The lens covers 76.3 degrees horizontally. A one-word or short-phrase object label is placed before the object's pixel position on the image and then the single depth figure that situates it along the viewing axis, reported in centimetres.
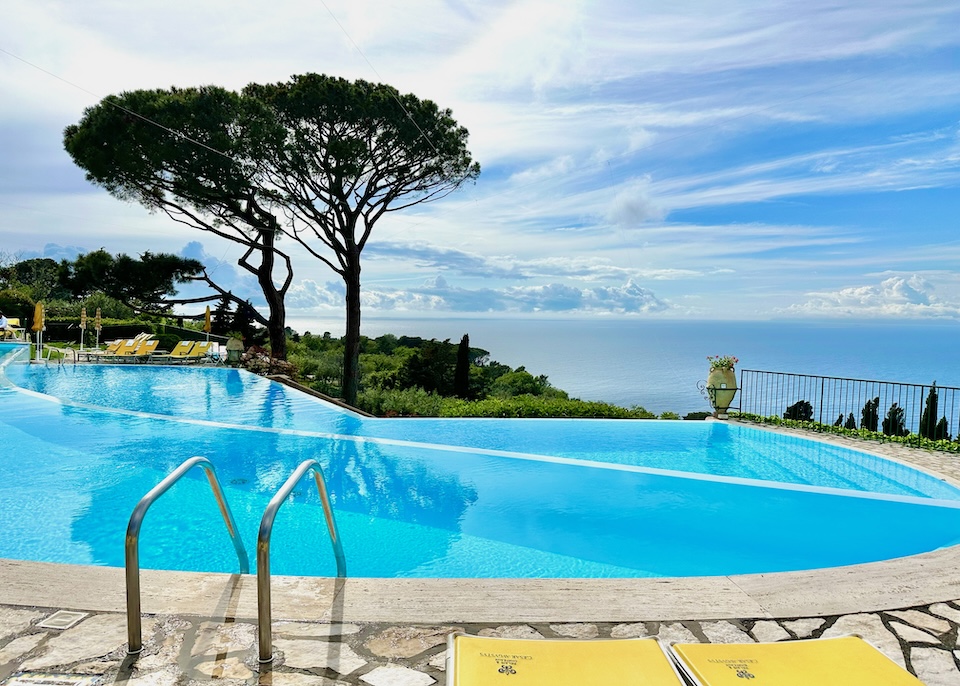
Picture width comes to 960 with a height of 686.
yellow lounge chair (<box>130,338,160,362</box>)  1719
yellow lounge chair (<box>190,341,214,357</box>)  1792
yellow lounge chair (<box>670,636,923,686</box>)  203
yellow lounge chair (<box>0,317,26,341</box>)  2075
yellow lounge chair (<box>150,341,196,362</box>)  1769
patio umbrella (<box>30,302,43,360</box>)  1507
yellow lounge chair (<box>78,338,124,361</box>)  1681
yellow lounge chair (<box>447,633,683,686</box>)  201
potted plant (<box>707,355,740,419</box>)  1063
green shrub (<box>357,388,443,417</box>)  1300
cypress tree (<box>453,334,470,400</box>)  1911
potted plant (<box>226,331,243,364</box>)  1712
